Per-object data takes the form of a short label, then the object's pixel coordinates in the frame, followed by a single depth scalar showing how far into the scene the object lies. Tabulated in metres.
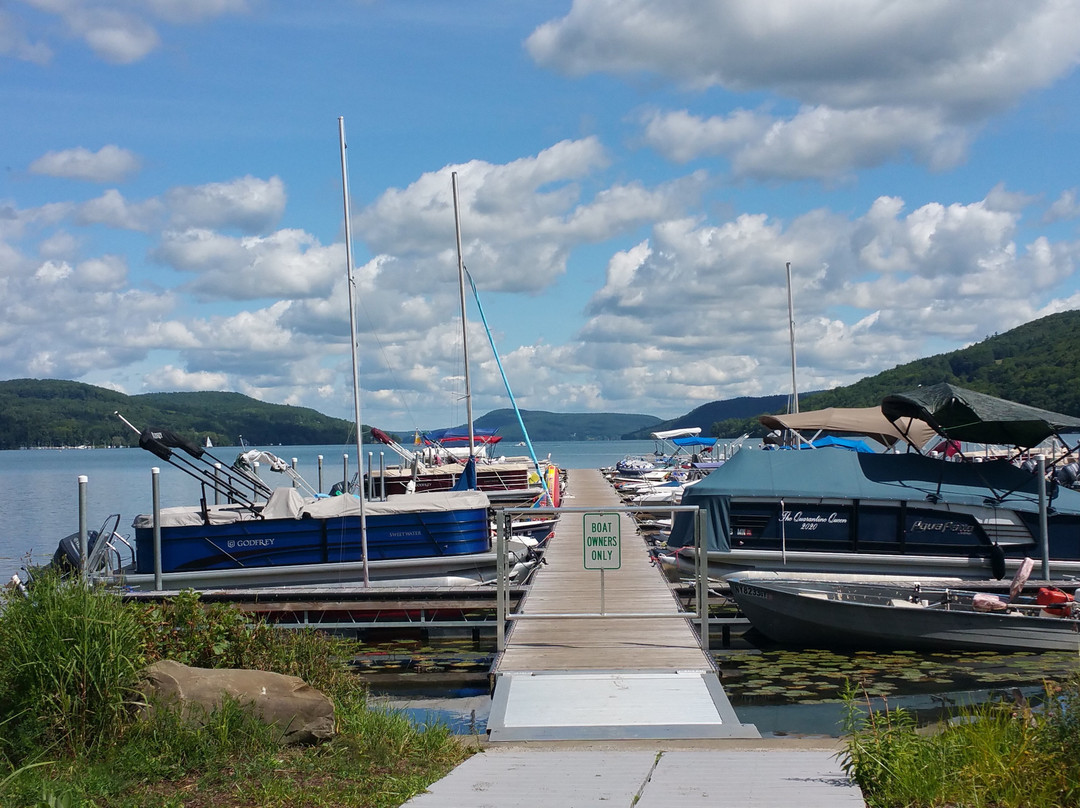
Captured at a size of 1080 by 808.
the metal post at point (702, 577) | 12.00
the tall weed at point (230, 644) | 9.38
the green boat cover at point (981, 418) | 19.33
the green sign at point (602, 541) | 12.09
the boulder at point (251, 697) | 8.05
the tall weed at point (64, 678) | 7.78
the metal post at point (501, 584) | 11.85
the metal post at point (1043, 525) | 17.47
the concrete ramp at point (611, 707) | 8.79
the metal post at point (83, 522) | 16.22
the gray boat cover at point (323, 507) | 20.92
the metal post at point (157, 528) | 18.30
